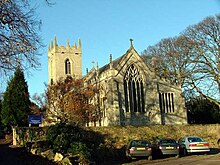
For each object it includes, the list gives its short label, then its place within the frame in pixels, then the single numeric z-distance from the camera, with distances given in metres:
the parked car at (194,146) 26.66
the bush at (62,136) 21.78
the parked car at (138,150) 23.27
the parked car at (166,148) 25.02
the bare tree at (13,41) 11.88
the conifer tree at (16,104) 46.42
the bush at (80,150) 19.51
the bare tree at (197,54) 42.19
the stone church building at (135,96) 49.50
